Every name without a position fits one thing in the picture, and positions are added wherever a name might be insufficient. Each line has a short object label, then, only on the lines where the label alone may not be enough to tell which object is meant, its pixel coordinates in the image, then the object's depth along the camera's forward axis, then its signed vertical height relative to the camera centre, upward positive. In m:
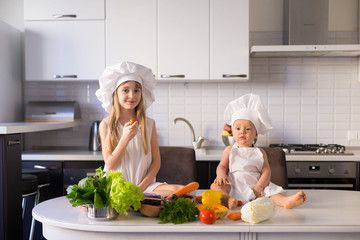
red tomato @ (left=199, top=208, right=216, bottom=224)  1.41 -0.38
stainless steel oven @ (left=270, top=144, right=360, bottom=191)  3.09 -0.51
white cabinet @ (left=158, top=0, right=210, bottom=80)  3.30 +0.54
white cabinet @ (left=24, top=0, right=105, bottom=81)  3.33 +0.55
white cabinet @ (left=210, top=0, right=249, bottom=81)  3.29 +0.55
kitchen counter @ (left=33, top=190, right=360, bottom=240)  1.39 -0.42
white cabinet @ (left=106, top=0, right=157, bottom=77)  3.31 +0.59
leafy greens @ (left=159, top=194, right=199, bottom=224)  1.43 -0.38
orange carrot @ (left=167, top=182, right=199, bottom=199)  1.65 -0.34
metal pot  1.46 -0.39
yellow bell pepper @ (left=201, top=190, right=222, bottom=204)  1.63 -0.37
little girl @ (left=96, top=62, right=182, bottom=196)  2.05 -0.11
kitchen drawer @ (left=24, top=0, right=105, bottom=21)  3.32 +0.78
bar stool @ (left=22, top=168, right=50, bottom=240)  2.85 -0.51
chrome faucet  3.38 -0.29
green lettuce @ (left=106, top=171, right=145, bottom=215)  1.43 -0.32
